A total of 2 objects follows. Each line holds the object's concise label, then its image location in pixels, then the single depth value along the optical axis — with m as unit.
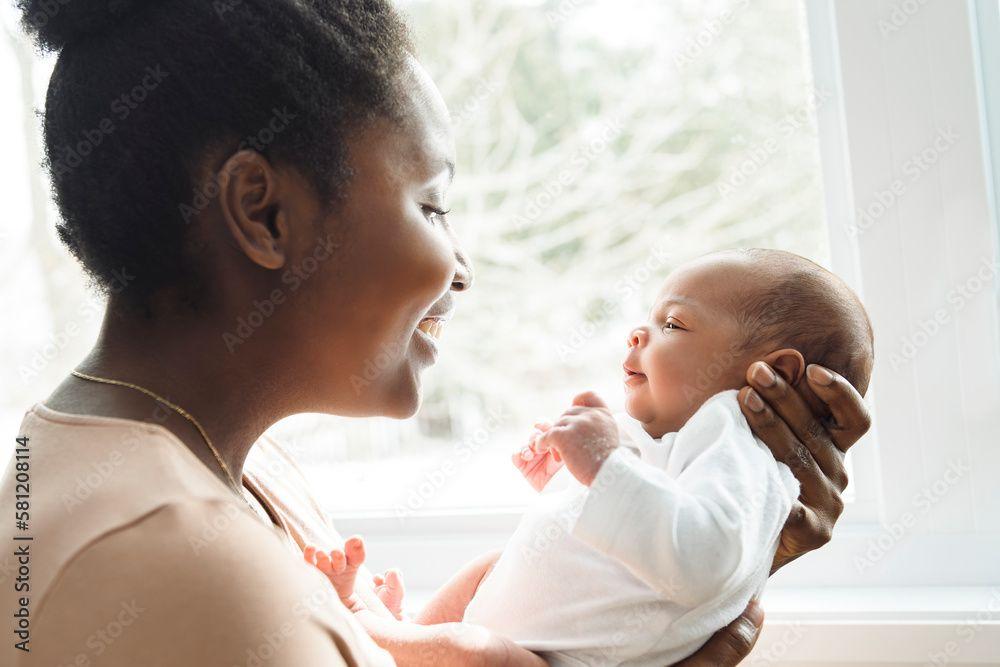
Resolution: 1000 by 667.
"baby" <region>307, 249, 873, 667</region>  0.97
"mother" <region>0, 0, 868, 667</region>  0.76
